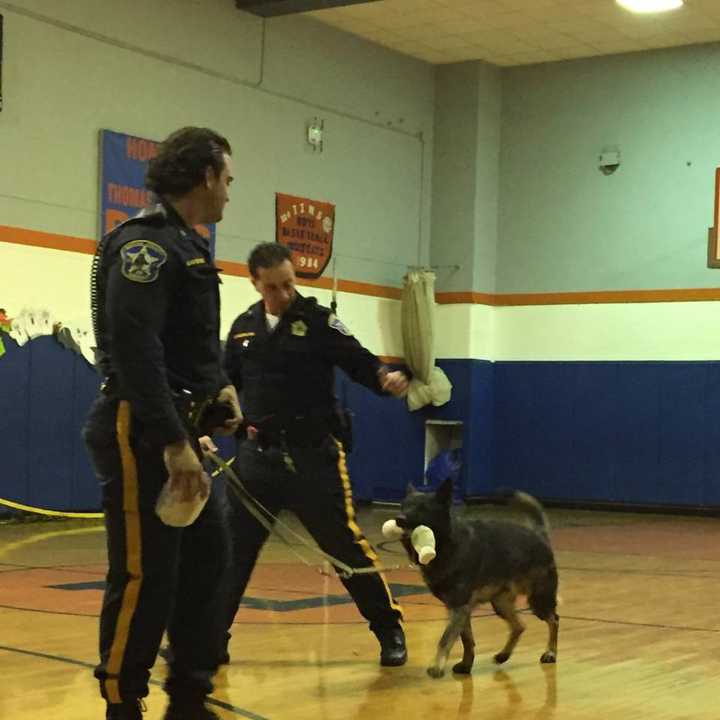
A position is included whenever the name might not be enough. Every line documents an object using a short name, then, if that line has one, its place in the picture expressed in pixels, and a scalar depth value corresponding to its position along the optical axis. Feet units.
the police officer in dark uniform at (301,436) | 18.49
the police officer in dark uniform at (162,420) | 11.41
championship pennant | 48.85
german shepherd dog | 17.34
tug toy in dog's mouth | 16.85
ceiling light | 46.39
